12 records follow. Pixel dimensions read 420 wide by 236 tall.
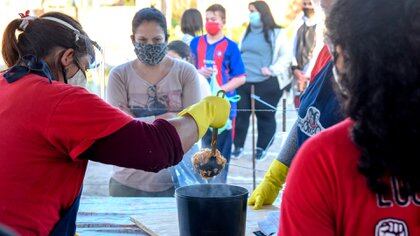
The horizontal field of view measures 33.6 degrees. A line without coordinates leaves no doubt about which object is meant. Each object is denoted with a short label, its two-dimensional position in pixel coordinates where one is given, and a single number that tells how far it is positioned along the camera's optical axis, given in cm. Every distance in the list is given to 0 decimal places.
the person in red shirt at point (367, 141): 116
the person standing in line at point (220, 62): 591
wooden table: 255
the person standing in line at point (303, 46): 709
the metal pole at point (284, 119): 478
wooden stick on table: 251
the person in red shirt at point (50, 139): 185
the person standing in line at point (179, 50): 538
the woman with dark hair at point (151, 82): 364
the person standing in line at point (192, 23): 677
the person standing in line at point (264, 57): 711
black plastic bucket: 209
